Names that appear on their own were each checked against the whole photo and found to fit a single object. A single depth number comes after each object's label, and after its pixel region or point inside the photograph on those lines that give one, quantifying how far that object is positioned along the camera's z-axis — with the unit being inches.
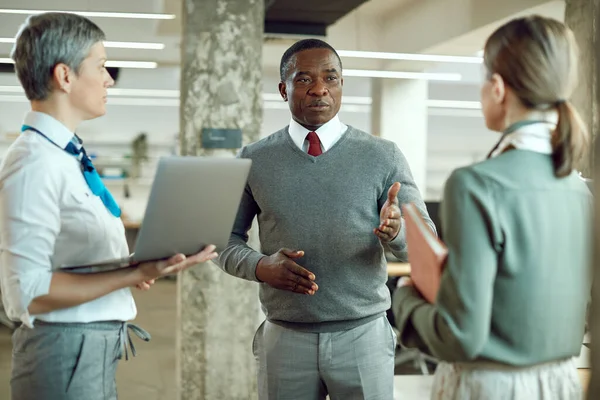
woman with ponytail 50.4
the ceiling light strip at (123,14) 251.0
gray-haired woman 61.9
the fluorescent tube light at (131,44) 293.0
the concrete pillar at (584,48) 160.7
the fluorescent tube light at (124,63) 345.4
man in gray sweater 84.0
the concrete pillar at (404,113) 409.4
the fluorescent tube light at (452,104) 530.6
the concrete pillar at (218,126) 160.9
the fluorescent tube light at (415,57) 302.4
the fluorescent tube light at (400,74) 348.8
